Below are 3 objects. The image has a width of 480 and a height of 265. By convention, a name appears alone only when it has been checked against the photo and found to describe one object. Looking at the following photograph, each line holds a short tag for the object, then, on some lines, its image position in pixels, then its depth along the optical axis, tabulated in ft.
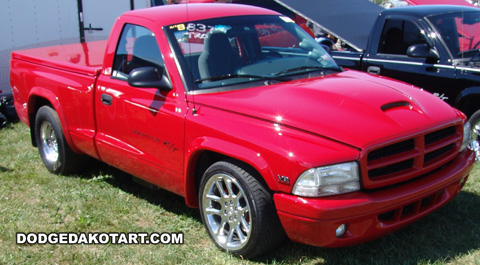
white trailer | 28.22
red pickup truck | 10.55
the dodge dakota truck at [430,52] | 17.76
